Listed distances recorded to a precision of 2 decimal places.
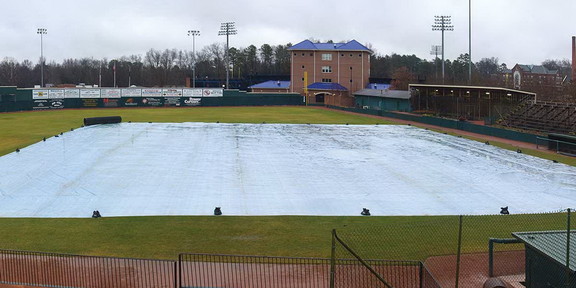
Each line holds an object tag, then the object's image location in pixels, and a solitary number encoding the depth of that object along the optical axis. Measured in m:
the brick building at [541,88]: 73.38
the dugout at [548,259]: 9.78
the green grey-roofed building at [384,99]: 80.38
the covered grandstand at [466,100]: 57.34
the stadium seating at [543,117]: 46.72
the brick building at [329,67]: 108.38
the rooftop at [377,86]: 114.39
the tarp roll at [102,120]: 53.93
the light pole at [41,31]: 107.88
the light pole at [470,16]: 72.35
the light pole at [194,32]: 115.18
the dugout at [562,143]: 36.28
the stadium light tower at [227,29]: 108.00
